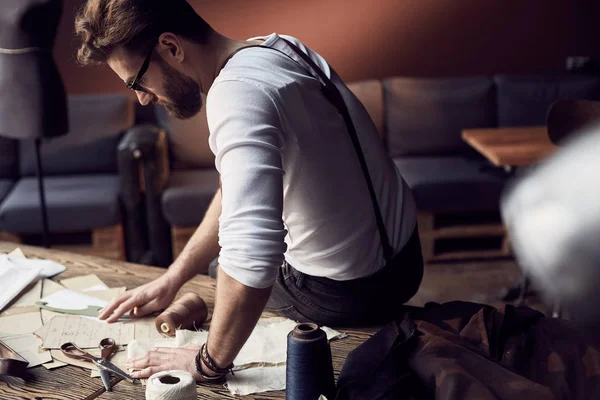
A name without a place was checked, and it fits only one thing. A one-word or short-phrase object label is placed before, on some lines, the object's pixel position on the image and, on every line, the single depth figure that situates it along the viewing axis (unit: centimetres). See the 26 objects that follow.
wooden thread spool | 161
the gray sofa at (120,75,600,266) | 416
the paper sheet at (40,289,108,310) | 178
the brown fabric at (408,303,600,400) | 114
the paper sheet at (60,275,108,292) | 191
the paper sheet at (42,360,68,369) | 150
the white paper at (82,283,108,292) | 190
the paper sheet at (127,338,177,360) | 151
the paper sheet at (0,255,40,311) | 183
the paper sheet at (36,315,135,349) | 159
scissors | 142
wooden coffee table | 319
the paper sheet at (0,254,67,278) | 201
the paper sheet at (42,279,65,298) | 188
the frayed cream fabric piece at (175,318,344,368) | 148
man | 127
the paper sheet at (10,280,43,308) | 181
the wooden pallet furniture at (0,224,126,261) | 378
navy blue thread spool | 121
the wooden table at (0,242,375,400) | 137
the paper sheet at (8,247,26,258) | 214
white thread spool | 123
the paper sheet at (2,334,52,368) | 152
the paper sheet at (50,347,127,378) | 148
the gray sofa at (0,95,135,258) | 408
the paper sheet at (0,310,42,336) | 166
